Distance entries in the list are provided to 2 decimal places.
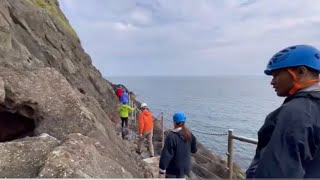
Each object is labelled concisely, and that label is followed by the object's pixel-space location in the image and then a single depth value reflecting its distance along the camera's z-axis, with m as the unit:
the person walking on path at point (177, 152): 4.00
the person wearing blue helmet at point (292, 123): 1.27
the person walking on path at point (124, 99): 10.65
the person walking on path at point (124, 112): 10.04
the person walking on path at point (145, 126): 8.16
